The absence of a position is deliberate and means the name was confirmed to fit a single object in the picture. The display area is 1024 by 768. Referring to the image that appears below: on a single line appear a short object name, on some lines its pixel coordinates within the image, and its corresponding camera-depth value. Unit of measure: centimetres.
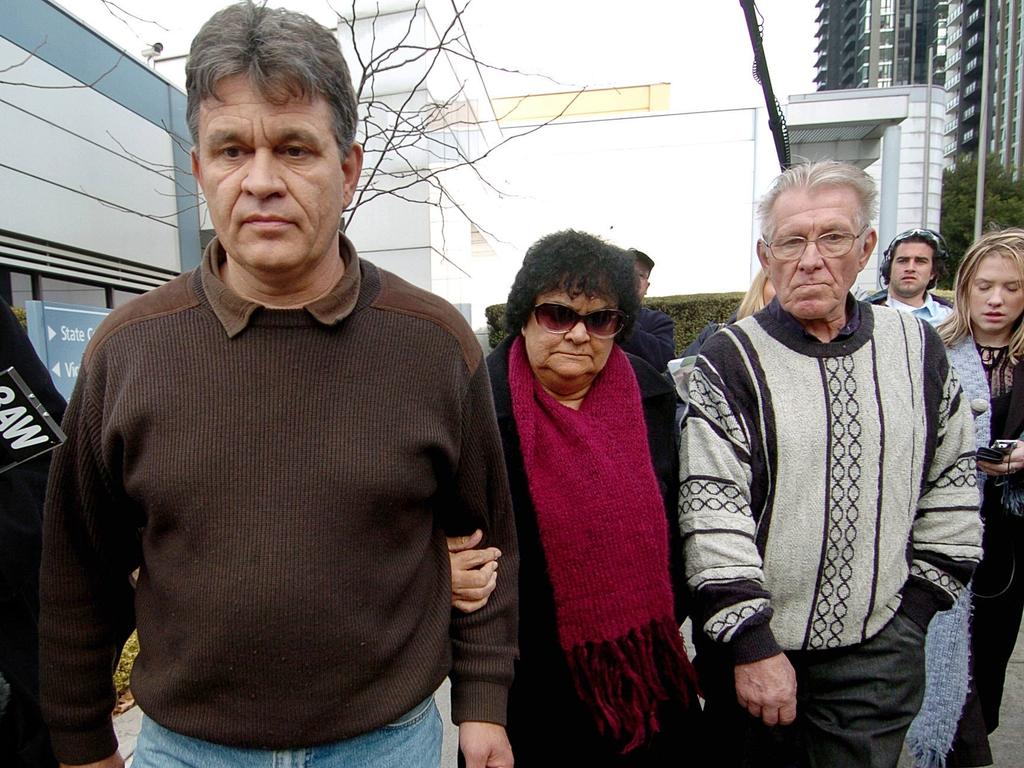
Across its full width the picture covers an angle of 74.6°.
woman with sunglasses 173
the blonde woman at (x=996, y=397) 236
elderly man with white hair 159
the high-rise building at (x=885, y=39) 6512
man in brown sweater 109
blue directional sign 318
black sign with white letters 124
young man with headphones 340
